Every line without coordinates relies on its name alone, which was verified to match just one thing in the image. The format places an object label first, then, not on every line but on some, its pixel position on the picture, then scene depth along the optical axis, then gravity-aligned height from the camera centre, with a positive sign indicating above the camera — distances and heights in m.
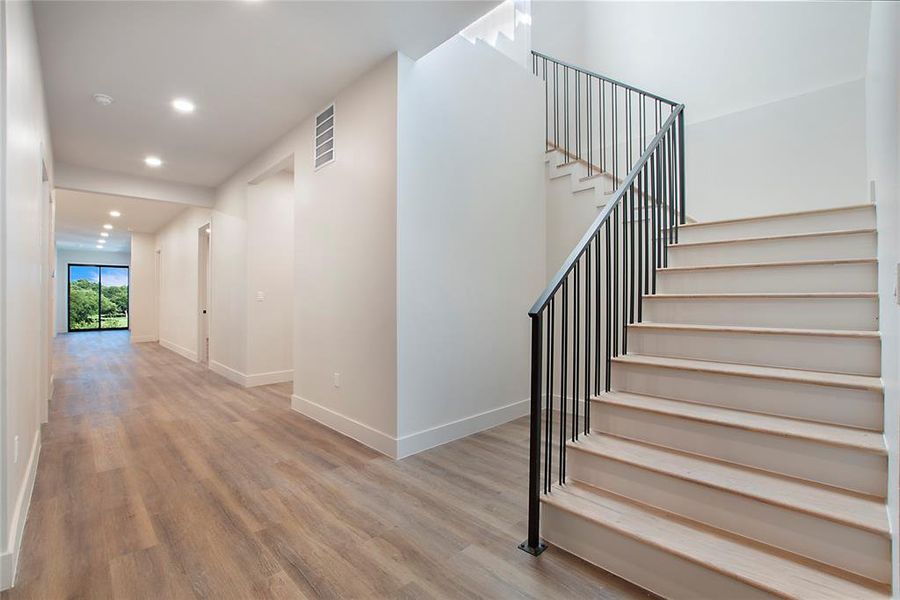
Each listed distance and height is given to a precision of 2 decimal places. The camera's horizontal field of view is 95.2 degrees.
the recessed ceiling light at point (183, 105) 3.54 +1.68
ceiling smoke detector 3.45 +1.68
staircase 1.44 -0.55
